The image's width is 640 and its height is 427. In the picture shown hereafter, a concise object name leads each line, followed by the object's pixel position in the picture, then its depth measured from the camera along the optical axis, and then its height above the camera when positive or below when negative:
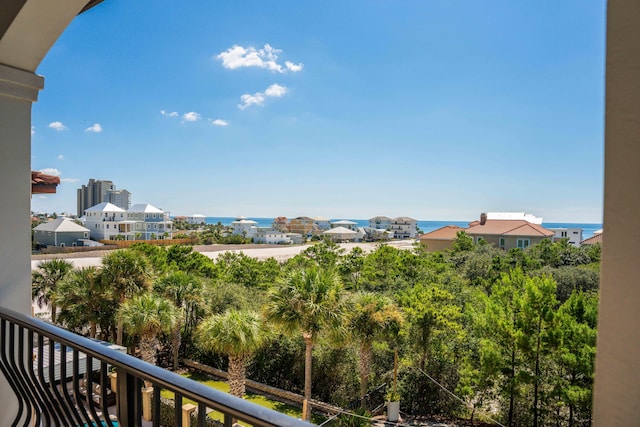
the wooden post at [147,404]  4.66 -2.50
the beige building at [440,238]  34.46 -1.94
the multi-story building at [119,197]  43.92 +2.00
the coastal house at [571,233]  36.12 -1.49
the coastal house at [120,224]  33.81 -1.00
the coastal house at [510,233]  30.88 -1.27
